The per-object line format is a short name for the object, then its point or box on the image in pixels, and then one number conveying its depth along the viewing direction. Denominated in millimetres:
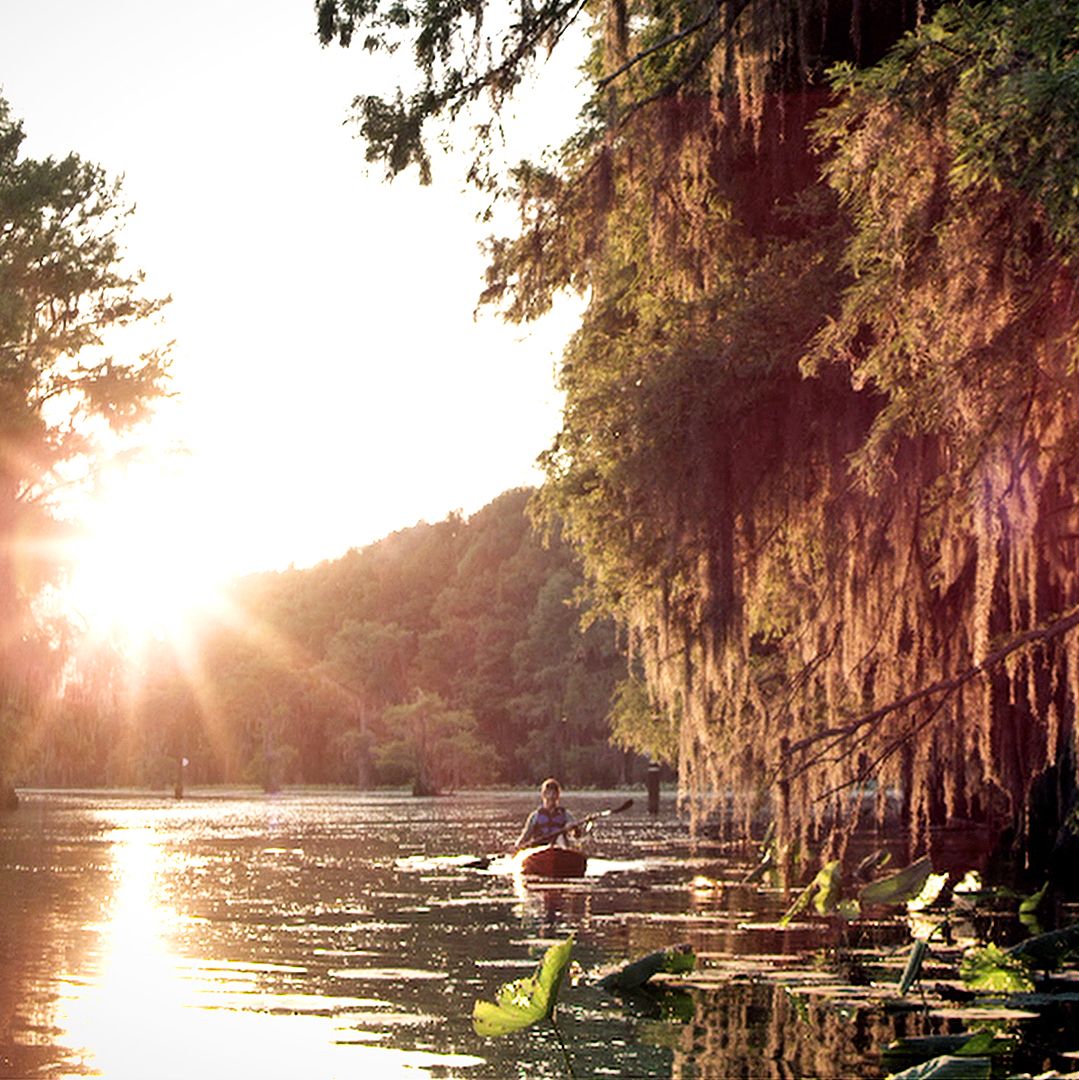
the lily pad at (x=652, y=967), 10867
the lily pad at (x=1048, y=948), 10828
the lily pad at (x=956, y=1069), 5781
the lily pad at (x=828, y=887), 13609
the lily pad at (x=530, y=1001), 6848
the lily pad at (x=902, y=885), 13344
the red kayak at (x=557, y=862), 24156
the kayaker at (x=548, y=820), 26828
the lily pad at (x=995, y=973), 10055
